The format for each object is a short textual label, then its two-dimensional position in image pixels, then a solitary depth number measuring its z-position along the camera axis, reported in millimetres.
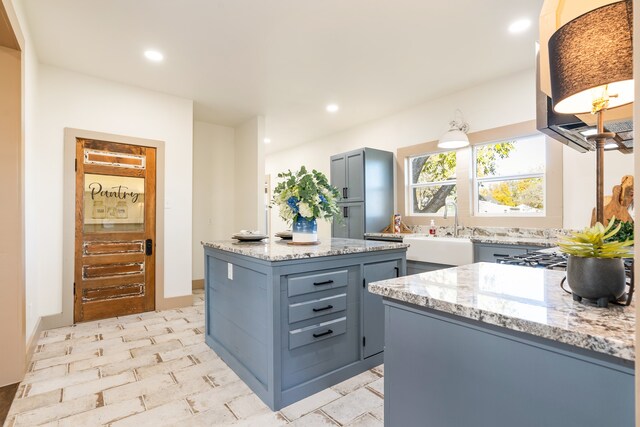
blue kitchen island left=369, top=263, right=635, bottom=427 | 654
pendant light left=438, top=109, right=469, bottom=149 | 3770
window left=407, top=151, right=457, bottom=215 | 4420
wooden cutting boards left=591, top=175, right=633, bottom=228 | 2510
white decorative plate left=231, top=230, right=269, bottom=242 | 2783
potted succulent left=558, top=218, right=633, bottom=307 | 773
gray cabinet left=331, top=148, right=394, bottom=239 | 4598
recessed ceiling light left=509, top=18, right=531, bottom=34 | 2680
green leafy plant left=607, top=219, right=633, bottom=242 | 1477
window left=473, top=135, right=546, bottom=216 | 3545
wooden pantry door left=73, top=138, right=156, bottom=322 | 3635
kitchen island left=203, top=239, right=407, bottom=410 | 1947
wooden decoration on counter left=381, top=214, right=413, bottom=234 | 4680
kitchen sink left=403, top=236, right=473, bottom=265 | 3377
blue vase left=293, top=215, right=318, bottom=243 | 2520
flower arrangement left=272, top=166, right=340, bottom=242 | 2395
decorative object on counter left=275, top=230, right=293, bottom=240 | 3096
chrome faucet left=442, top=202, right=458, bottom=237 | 4078
